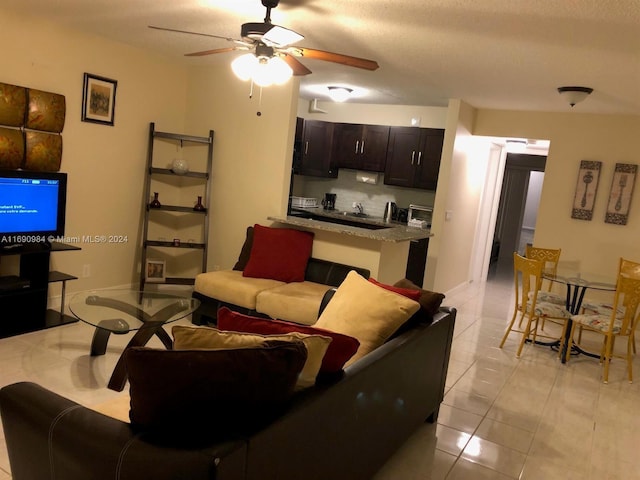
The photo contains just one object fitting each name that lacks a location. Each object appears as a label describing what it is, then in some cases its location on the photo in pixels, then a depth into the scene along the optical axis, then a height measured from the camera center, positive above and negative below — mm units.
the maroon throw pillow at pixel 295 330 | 1811 -576
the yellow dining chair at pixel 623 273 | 4363 -538
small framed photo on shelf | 5102 -1104
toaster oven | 6277 -311
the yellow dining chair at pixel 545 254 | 4992 -481
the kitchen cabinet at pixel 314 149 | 6816 +398
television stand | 3613 -1110
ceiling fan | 2631 +714
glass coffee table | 2982 -983
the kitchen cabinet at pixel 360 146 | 6445 +497
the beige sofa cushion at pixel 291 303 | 3670 -936
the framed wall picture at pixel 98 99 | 4383 +477
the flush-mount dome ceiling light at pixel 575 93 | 4125 +956
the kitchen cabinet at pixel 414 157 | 6035 +410
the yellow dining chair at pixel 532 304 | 4133 -831
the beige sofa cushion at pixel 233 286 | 3906 -927
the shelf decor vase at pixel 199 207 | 5094 -419
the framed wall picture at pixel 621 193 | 5133 +226
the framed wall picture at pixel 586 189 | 5293 +230
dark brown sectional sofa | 1263 -776
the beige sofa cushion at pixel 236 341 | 1565 -539
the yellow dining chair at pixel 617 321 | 3721 -845
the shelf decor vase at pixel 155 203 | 4938 -420
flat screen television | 3598 -448
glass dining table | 4188 -602
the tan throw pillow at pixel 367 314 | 2326 -614
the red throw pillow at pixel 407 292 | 2649 -537
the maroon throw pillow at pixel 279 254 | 4277 -678
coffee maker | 7148 -295
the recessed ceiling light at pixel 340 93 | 5523 +981
